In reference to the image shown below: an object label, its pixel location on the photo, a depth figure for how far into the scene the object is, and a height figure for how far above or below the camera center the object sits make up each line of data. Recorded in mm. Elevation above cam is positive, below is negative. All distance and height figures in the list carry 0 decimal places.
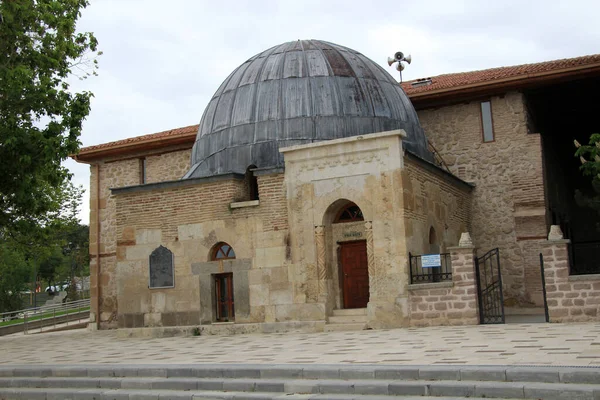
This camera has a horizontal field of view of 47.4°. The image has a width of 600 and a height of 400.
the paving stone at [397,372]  7848 -1059
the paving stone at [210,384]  8797 -1217
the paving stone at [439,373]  7563 -1050
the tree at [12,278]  36578 +1485
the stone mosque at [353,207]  14727 +1887
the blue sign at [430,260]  14330 +391
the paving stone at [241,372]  8859 -1098
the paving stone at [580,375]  6797 -1032
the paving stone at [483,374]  7289 -1038
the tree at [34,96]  12336 +3695
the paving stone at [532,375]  7035 -1036
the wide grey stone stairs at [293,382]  7008 -1163
